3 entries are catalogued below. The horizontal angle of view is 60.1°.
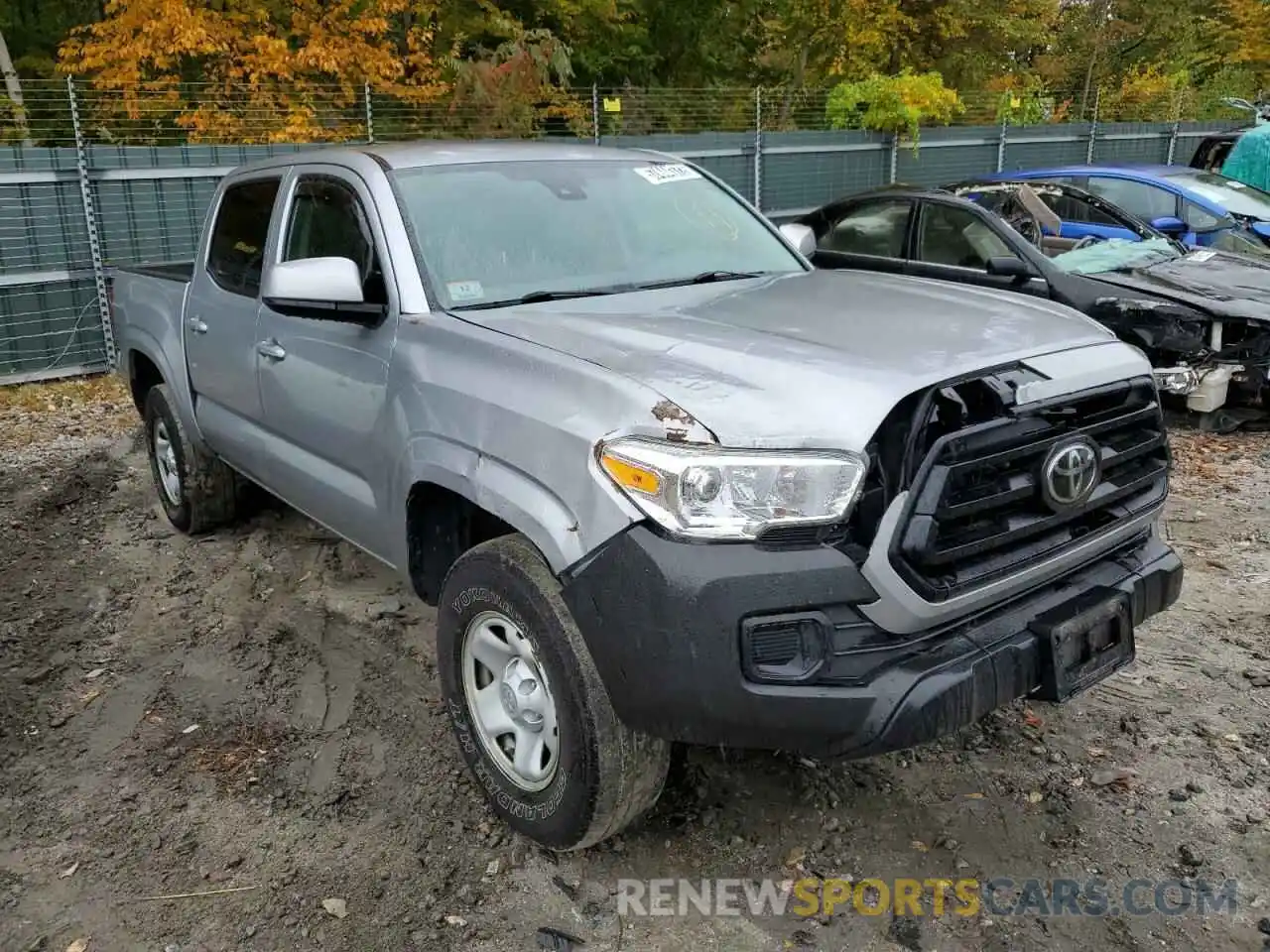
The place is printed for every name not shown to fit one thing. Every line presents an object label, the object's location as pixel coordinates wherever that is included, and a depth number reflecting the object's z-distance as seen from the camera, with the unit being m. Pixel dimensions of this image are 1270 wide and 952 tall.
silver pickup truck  2.49
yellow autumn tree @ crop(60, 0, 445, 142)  12.59
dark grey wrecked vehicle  6.81
